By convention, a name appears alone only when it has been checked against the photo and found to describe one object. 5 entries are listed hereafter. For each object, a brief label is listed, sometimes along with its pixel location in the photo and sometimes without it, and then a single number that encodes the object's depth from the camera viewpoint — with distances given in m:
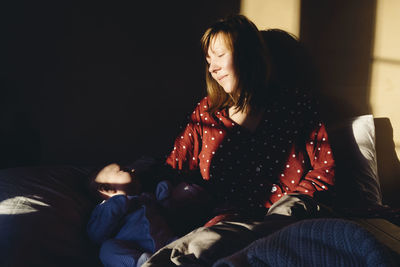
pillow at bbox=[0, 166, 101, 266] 1.03
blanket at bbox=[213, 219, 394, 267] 0.74
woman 1.48
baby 1.16
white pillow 1.54
